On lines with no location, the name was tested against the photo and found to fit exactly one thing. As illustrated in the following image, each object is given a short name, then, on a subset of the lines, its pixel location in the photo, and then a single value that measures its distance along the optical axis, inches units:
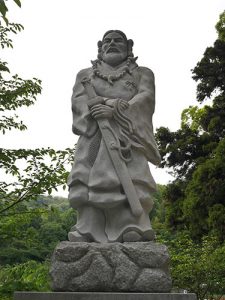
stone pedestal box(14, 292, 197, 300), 186.4
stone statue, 212.8
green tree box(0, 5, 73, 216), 299.6
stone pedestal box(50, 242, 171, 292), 193.0
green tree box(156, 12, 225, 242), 609.0
